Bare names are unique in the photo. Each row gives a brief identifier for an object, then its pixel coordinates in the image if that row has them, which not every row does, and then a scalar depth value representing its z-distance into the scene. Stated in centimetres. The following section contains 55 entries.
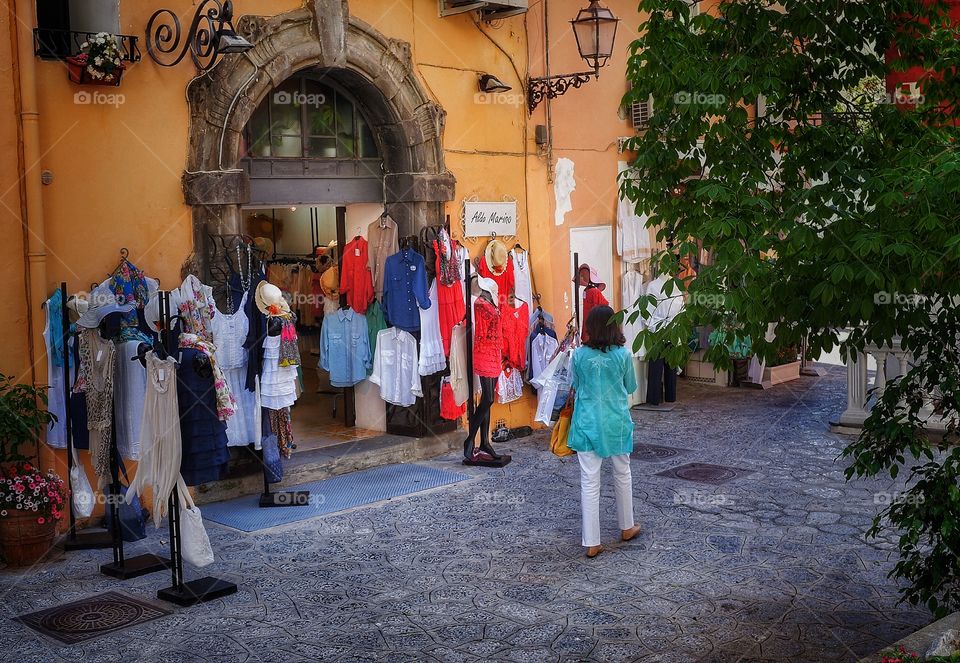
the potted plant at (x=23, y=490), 755
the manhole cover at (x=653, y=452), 1116
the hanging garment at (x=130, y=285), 842
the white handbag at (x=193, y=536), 703
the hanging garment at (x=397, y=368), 1091
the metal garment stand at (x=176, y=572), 695
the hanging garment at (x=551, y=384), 1121
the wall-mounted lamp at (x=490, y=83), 1174
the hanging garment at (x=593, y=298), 1215
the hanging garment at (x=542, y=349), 1223
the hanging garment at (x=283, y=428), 936
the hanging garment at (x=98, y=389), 774
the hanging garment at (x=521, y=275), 1214
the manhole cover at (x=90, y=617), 649
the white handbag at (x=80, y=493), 812
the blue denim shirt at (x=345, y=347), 1103
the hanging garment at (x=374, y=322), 1100
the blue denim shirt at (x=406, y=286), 1071
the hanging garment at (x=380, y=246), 1102
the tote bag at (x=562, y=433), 810
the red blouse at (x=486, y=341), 1084
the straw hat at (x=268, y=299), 909
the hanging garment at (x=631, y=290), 1416
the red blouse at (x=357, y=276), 1097
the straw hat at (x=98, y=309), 736
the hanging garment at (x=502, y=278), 1176
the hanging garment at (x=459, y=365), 1090
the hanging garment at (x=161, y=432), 688
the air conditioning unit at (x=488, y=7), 1120
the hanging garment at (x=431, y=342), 1089
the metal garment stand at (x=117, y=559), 742
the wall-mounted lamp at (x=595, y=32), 1162
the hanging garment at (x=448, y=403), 1110
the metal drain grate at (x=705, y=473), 1016
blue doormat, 891
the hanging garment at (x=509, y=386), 1190
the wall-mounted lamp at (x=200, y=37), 849
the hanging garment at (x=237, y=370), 912
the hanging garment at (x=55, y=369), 807
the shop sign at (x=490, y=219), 1169
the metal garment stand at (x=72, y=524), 773
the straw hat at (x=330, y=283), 1123
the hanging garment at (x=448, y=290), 1086
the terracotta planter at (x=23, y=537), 760
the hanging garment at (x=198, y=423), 710
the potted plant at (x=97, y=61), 803
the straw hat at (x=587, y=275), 1245
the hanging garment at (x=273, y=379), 920
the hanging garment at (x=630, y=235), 1403
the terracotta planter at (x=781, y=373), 1558
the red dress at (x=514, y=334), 1161
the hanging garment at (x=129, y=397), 789
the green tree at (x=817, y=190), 467
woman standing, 774
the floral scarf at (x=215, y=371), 719
